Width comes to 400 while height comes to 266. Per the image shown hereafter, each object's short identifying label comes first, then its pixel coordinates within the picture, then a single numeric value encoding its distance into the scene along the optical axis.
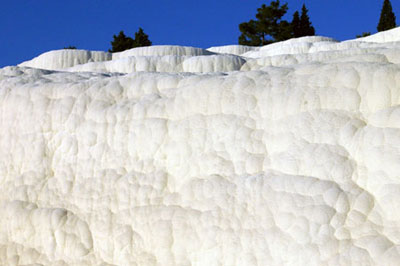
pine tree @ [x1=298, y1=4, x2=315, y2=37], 27.50
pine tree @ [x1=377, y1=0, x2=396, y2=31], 26.88
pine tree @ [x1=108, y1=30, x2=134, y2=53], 24.48
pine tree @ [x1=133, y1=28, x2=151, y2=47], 24.55
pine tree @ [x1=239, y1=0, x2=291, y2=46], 26.12
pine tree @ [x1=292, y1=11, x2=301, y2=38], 27.21
